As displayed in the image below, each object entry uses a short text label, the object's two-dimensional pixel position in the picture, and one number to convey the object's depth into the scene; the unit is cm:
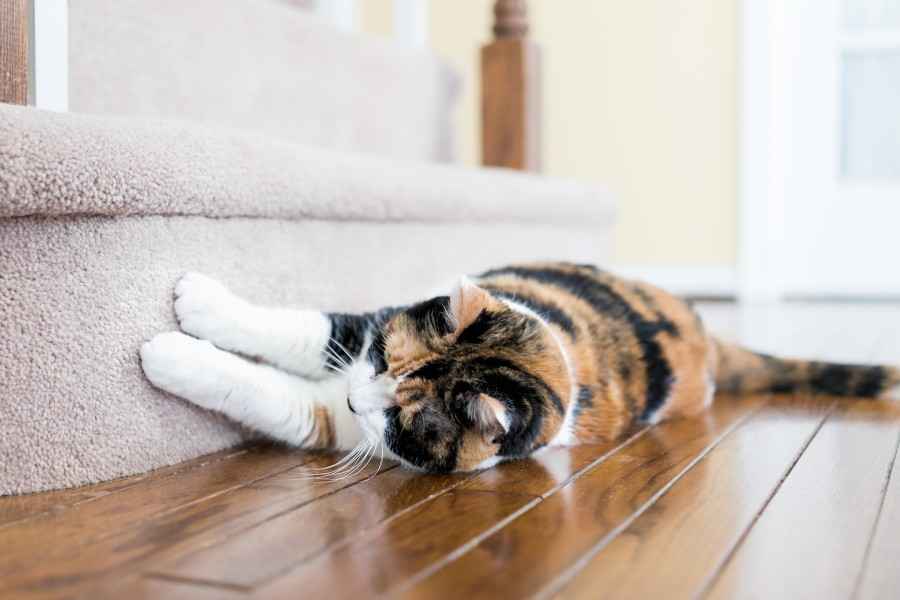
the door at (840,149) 376
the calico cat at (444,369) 117
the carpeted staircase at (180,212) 109
